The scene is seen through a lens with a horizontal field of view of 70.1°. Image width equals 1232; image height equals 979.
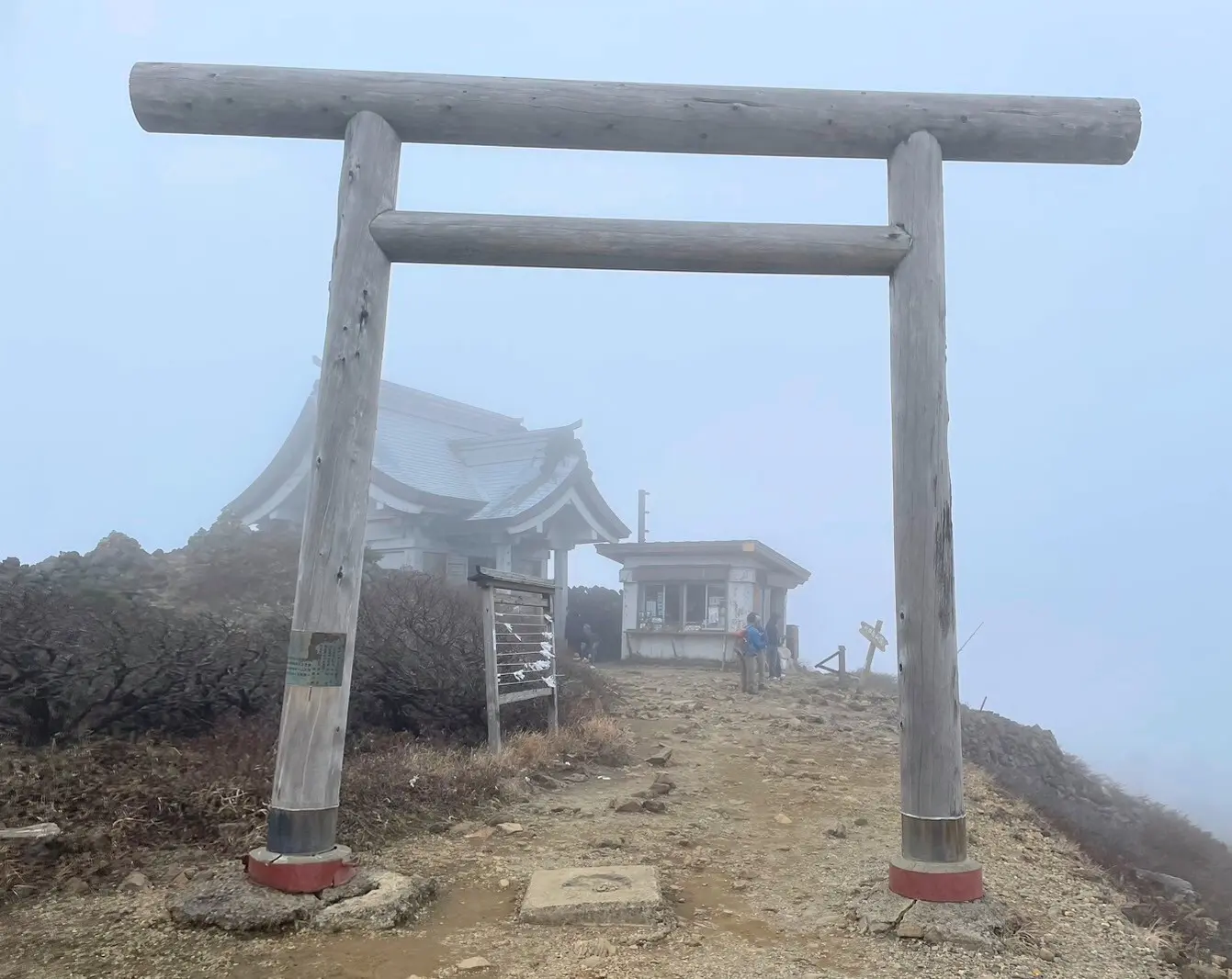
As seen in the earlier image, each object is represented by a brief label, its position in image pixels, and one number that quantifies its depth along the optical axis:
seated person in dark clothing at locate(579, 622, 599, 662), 20.65
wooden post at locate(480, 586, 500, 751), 7.69
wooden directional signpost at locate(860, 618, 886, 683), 19.48
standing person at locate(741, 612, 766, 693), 15.26
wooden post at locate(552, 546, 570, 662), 18.70
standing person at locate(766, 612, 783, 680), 18.94
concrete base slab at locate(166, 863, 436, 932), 3.89
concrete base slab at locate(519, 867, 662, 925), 4.08
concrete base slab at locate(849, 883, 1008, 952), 3.93
